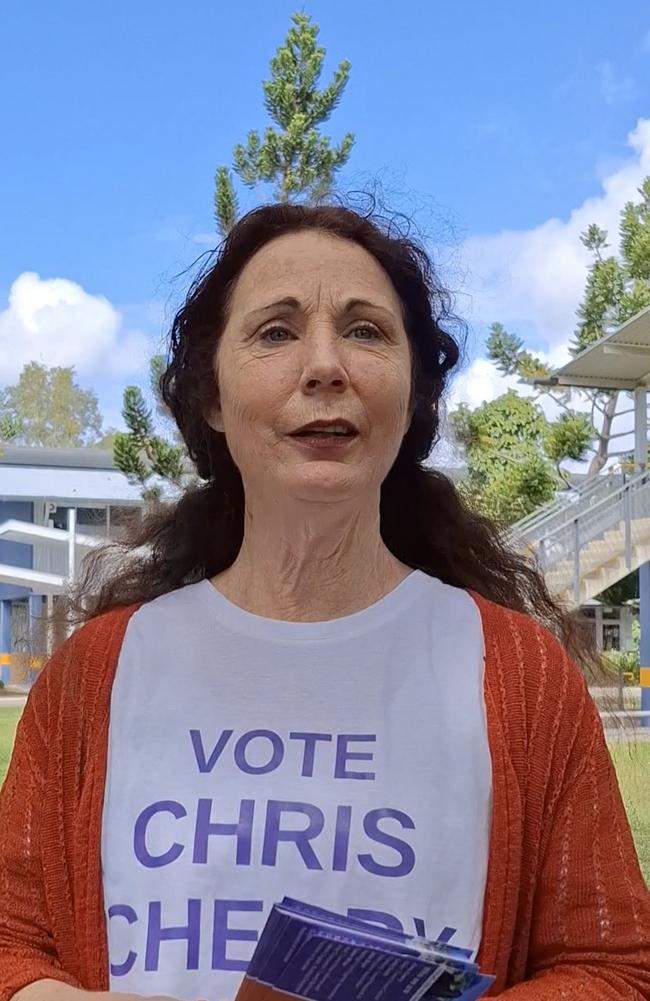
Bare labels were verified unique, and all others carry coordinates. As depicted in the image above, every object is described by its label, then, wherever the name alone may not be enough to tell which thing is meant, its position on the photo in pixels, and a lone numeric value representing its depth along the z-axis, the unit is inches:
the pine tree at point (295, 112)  733.3
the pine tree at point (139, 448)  721.6
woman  59.5
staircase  546.0
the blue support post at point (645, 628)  553.6
